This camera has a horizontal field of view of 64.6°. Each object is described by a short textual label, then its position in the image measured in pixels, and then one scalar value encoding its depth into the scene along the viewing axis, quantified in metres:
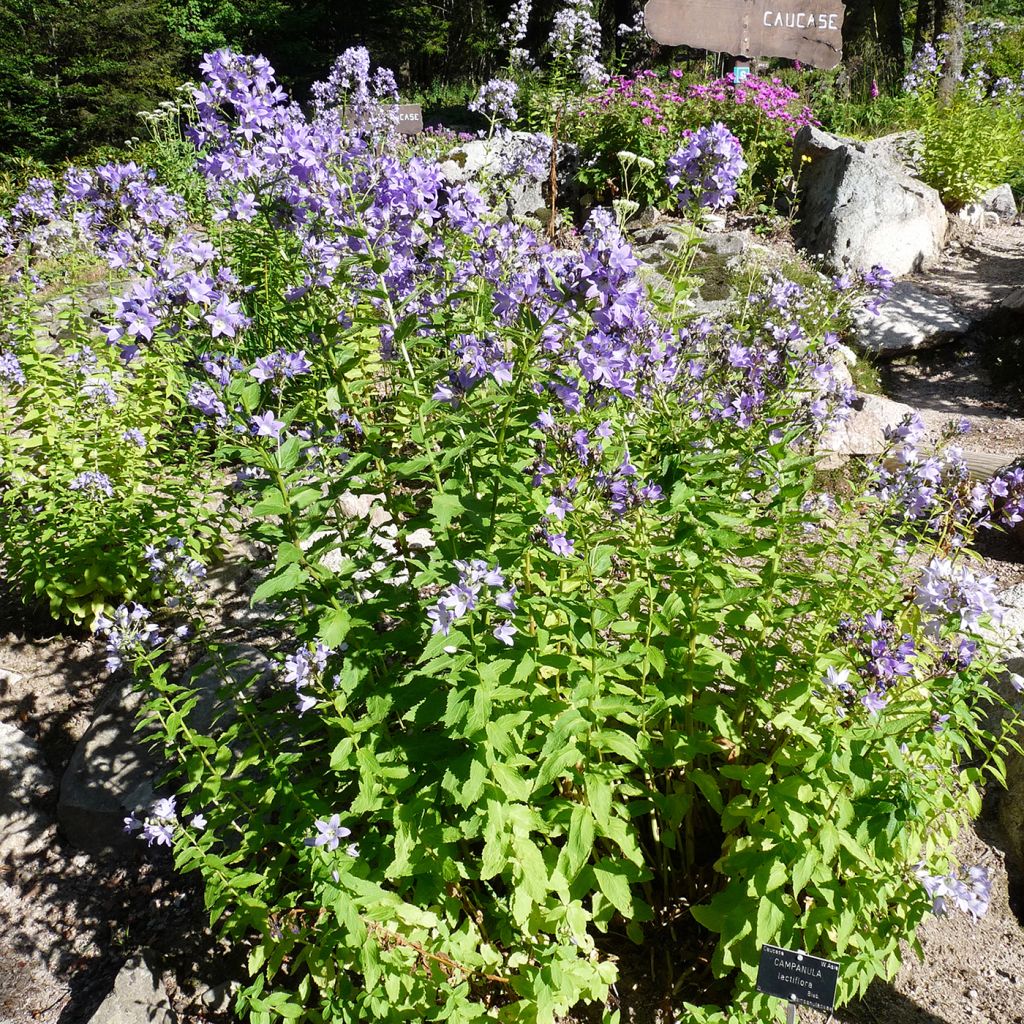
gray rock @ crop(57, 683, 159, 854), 3.48
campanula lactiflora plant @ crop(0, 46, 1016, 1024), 2.04
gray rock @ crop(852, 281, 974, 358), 7.17
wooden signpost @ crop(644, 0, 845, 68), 8.62
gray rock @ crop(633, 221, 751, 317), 6.99
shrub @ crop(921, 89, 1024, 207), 9.13
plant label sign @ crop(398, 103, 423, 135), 6.66
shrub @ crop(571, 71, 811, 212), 9.33
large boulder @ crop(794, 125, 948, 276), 8.32
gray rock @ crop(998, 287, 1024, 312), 6.97
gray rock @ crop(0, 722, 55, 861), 3.61
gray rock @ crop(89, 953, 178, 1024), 2.62
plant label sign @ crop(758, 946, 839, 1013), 1.86
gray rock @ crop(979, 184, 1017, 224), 9.96
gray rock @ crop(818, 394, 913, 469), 5.23
